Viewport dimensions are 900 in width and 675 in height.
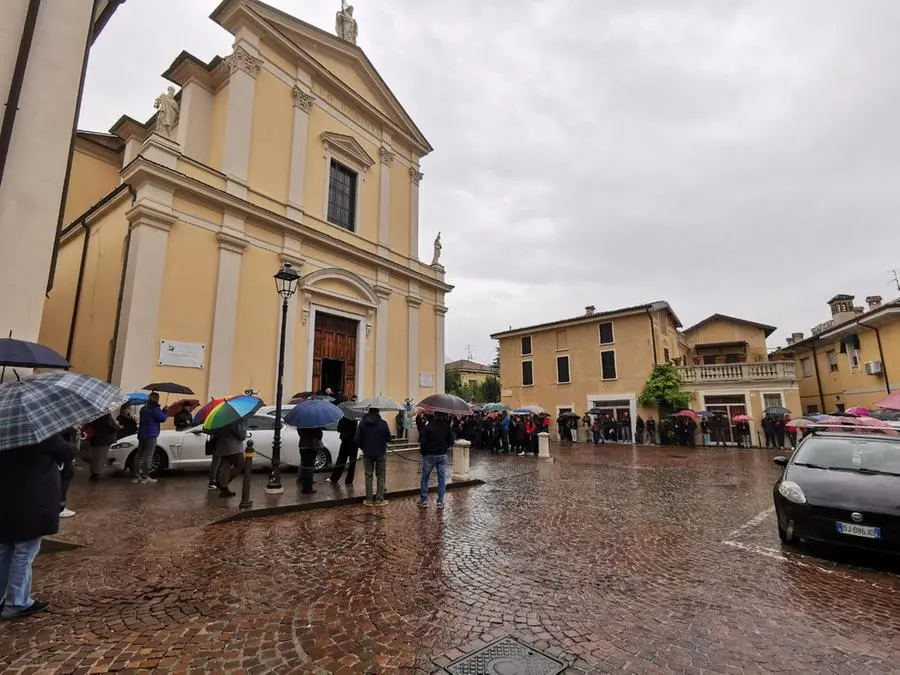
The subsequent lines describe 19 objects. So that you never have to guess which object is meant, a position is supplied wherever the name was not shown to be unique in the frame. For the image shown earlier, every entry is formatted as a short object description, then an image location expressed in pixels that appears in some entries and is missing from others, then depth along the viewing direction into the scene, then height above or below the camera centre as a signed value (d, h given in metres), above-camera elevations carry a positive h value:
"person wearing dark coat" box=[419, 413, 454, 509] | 7.78 -0.46
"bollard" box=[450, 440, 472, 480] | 10.60 -0.94
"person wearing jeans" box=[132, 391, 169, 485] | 8.63 -0.22
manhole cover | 2.96 -1.61
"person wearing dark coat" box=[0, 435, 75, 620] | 3.38 -0.64
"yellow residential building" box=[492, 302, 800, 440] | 26.12 +3.92
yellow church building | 12.73 +6.45
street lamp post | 8.41 -0.60
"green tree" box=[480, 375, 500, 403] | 57.50 +3.77
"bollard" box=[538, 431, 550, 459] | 16.91 -0.97
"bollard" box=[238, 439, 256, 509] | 7.09 -0.89
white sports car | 9.61 -0.53
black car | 4.93 -0.88
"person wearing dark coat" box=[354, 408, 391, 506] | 7.80 -0.38
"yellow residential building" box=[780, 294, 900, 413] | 22.30 +3.38
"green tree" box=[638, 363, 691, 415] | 27.08 +1.62
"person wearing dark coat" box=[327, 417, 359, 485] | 9.71 -0.58
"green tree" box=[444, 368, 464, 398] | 55.53 +4.64
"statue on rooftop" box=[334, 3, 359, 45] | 20.11 +17.41
